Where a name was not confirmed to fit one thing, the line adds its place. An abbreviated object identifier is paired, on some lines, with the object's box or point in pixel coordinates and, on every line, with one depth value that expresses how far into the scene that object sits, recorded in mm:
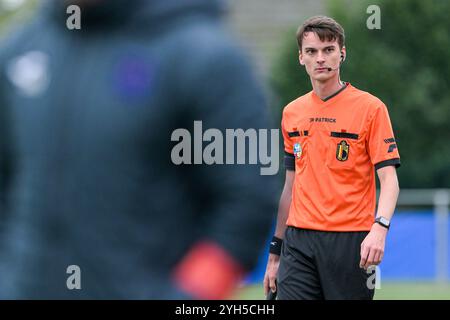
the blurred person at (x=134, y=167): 5676
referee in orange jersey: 8719
